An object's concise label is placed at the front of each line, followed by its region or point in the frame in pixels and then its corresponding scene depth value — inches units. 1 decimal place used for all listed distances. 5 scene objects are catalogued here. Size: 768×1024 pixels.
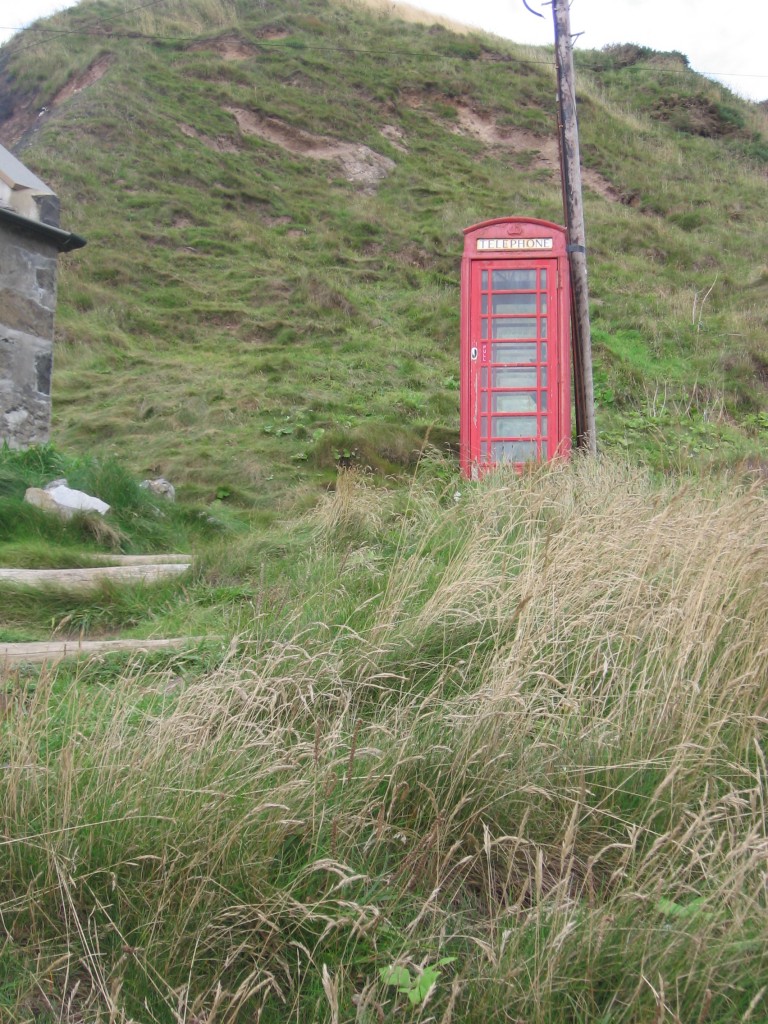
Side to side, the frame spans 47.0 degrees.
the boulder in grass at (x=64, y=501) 232.1
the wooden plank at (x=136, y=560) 203.3
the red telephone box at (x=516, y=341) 341.1
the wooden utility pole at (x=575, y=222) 318.3
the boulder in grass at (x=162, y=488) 294.2
